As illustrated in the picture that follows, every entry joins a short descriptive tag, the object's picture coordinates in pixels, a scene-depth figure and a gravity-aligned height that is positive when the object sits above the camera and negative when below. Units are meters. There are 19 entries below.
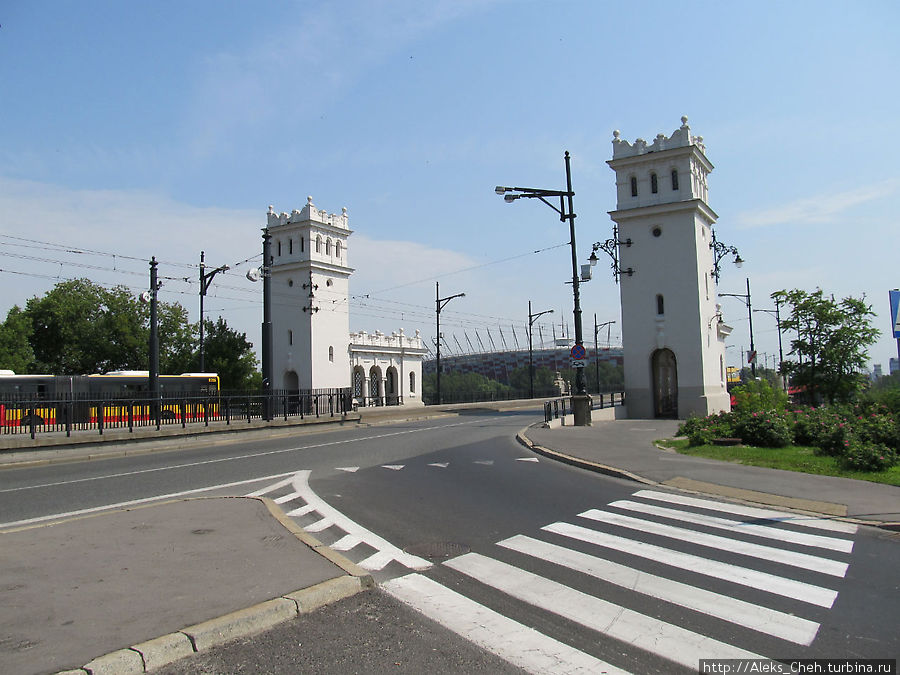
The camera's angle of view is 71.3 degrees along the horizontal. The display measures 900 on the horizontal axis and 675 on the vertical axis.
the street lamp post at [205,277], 31.03 +5.44
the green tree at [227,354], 45.66 +2.26
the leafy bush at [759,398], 20.45 -1.04
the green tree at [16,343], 52.72 +4.12
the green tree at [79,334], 61.03 +5.32
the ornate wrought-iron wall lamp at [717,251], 34.22 +6.43
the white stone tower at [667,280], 32.62 +4.86
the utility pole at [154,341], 26.80 +1.96
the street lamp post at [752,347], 45.81 +1.59
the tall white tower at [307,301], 49.84 +6.60
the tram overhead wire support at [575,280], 22.11 +3.45
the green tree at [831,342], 27.38 +1.02
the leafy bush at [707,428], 16.61 -1.65
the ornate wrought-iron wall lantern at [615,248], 33.22 +6.61
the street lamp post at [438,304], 48.78 +5.81
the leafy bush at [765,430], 15.63 -1.58
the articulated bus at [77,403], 18.56 -0.48
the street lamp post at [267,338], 26.22 +1.89
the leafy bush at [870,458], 11.55 -1.73
